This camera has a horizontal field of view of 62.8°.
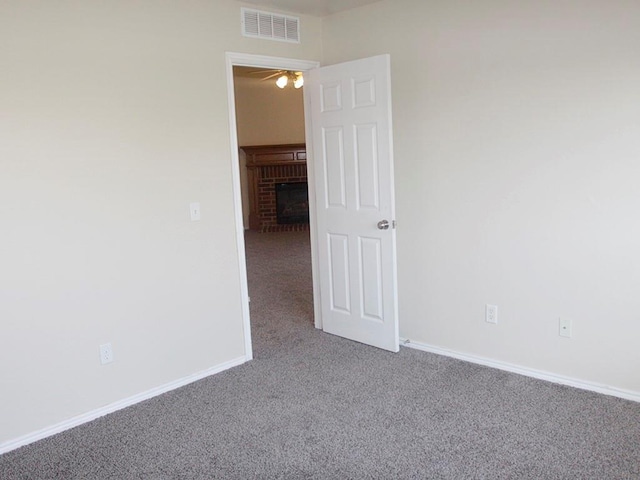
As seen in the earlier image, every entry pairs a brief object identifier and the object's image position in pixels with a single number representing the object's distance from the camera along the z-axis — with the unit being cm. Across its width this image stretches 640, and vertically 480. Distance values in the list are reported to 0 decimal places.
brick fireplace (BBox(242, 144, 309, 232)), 966
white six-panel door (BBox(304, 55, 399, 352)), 357
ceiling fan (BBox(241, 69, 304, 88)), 643
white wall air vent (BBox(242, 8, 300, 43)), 353
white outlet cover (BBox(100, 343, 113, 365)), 302
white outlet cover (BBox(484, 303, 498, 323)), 339
